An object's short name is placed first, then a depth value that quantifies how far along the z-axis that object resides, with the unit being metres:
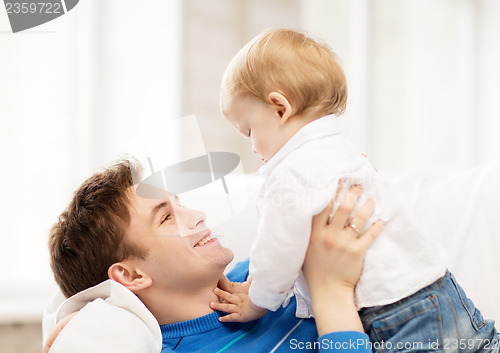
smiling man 1.10
